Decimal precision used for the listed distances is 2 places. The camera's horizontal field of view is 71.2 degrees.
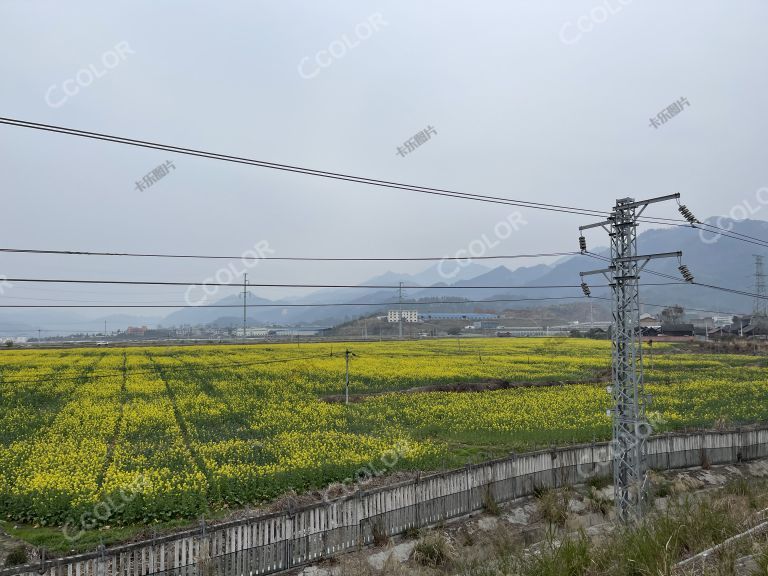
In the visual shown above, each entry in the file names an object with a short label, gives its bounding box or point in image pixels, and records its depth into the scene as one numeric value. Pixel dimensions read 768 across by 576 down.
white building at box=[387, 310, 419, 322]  186.69
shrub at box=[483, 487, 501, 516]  16.58
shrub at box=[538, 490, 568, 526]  16.52
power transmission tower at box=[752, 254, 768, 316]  112.32
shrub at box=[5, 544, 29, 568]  12.47
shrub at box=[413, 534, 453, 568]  13.30
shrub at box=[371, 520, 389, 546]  14.31
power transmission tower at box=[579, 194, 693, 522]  14.88
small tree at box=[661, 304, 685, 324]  132.16
